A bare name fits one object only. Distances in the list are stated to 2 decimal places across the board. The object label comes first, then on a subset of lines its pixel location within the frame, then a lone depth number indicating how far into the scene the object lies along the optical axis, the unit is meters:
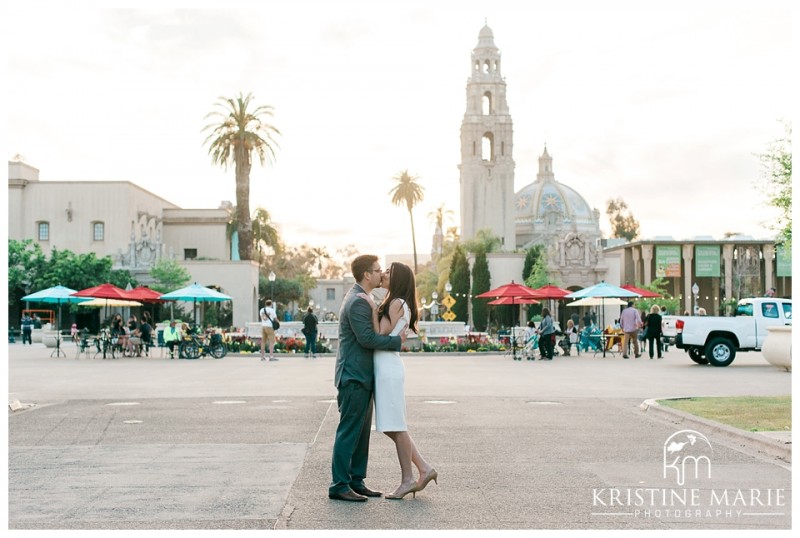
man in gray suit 8.32
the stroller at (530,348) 32.94
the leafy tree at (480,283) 76.25
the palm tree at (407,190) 102.62
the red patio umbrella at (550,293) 38.91
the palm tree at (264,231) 100.69
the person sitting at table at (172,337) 33.69
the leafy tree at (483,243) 84.94
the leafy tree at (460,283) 79.94
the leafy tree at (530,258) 77.88
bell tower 106.12
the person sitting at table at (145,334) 36.19
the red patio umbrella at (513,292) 38.00
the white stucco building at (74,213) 74.06
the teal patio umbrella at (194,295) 37.87
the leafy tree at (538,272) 74.19
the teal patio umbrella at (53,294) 38.03
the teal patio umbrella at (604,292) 37.47
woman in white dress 8.35
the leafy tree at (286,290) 94.88
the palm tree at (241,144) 62.75
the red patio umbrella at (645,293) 39.38
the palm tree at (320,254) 149.25
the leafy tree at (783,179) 37.78
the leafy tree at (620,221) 153.38
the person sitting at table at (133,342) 35.06
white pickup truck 27.70
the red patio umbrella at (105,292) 34.88
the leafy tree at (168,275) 62.91
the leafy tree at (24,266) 63.62
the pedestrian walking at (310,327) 33.78
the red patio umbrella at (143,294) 36.97
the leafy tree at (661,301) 76.69
